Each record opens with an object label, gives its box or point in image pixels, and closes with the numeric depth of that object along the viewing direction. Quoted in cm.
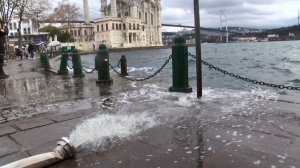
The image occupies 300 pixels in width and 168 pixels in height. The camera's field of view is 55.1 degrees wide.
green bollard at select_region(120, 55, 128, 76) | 1165
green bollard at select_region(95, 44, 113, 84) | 870
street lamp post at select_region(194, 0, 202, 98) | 586
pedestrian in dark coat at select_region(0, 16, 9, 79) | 1071
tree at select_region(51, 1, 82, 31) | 8581
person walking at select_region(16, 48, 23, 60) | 3323
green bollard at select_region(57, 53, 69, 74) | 1298
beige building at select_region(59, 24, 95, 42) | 11038
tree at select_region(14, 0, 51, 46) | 3710
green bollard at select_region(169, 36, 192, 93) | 641
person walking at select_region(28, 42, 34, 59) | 3231
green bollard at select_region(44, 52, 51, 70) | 1597
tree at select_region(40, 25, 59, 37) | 9088
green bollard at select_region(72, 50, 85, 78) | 1106
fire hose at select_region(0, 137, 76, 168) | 262
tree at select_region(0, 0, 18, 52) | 3544
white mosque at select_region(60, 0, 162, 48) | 10656
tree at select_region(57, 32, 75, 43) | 8912
